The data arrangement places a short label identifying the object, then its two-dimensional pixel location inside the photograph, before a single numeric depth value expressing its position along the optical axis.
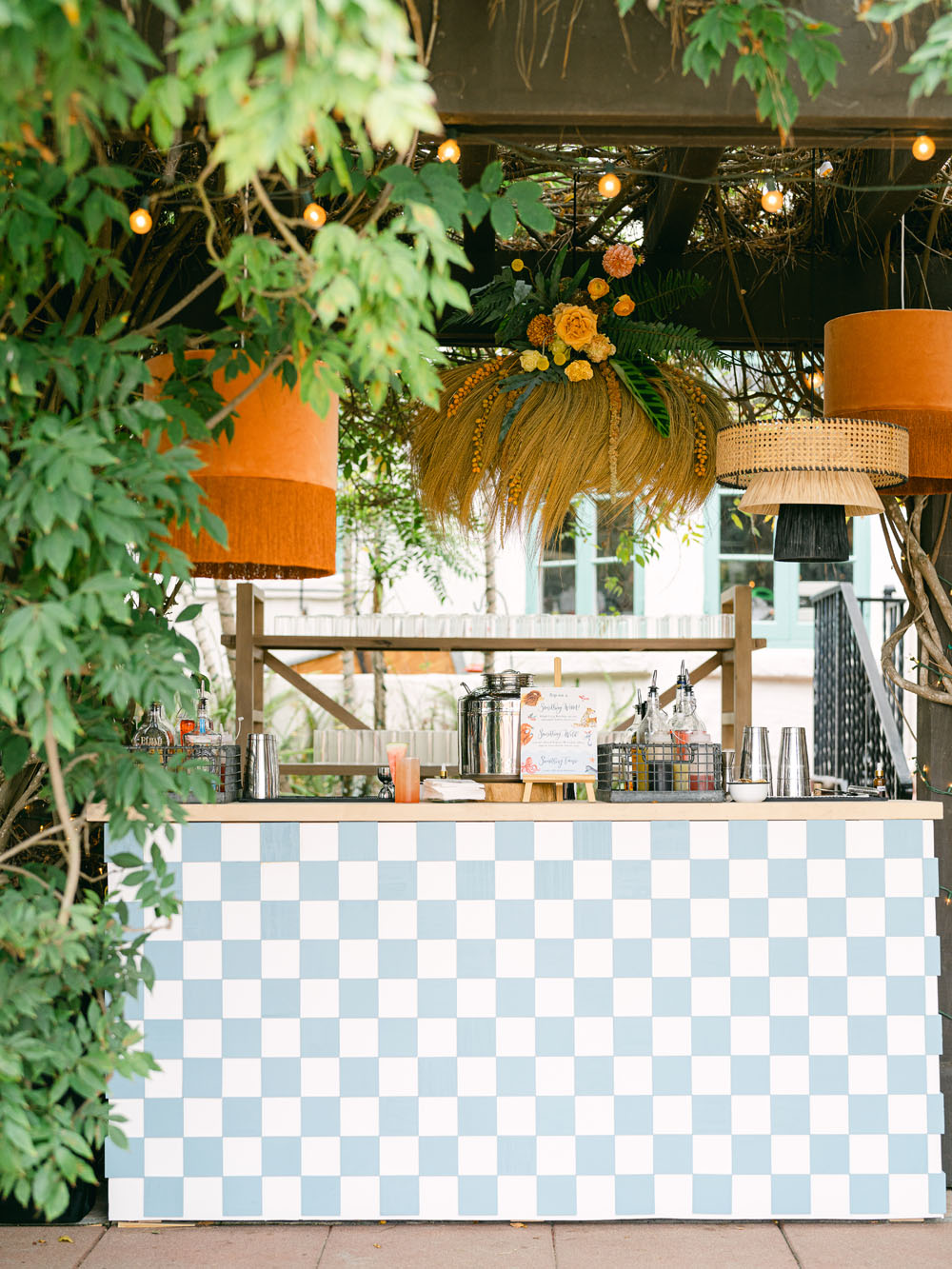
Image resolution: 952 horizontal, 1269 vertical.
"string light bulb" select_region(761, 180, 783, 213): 3.20
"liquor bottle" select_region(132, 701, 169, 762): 3.29
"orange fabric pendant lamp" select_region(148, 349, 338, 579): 2.74
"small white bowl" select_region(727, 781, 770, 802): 3.16
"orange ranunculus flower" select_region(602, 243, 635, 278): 3.80
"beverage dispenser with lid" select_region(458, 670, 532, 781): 3.77
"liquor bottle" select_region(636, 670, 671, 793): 3.21
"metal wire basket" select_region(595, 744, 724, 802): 3.20
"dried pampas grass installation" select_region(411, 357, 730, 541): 3.57
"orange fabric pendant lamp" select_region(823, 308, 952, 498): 3.10
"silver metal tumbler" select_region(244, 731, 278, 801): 3.31
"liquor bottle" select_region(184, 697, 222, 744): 3.31
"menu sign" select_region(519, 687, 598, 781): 3.27
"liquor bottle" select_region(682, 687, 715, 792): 3.20
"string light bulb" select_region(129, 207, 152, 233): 3.18
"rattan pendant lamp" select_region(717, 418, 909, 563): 3.11
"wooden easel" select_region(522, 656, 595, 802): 3.24
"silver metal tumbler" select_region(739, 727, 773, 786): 3.29
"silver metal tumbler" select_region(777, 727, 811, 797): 3.36
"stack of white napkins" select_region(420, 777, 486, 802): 3.17
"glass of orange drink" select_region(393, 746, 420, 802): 3.19
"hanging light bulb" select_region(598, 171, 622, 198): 3.07
